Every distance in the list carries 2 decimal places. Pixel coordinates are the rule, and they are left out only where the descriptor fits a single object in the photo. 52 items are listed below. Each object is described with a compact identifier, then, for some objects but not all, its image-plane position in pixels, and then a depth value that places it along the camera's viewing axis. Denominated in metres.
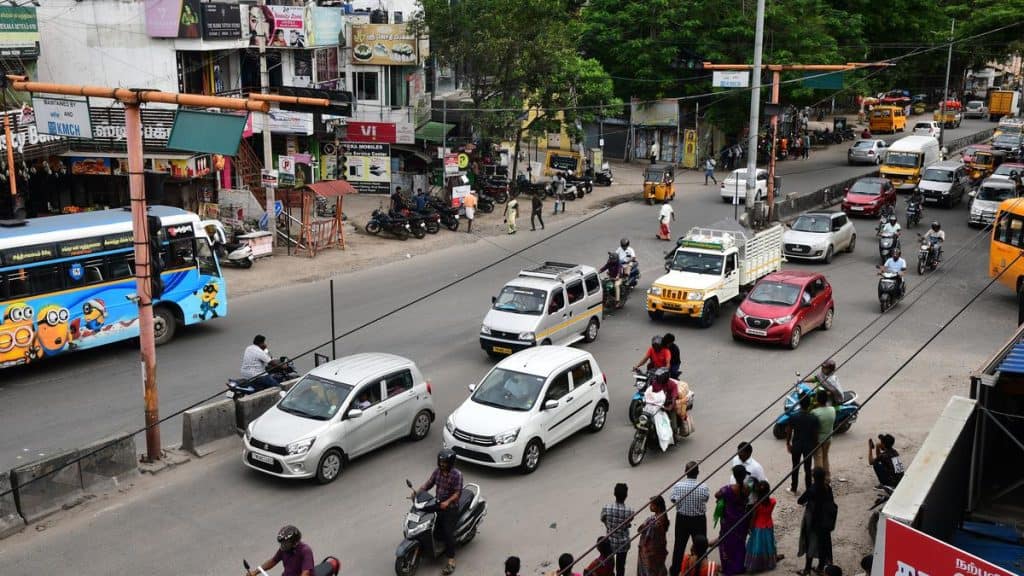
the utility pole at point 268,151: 29.34
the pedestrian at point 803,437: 13.26
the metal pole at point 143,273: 14.25
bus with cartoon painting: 18.00
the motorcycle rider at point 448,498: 11.76
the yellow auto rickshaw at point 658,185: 40.56
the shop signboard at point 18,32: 27.31
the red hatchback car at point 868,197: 36.81
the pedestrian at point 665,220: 32.78
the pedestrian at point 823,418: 13.39
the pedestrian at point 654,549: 10.94
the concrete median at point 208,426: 15.34
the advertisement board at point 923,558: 6.96
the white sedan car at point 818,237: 29.64
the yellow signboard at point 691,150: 51.75
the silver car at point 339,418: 13.98
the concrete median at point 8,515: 12.56
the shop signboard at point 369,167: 38.28
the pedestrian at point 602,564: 10.00
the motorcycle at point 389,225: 32.59
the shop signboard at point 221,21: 30.73
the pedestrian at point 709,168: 46.00
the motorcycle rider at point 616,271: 24.09
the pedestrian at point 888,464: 12.44
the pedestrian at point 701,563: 10.37
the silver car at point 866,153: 51.78
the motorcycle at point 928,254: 27.94
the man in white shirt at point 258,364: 16.81
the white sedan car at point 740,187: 39.78
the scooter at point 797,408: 15.43
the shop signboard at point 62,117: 15.23
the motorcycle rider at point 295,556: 10.01
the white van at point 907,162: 42.06
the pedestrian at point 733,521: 11.49
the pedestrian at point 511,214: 33.69
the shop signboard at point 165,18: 29.53
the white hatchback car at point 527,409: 14.43
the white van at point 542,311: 19.72
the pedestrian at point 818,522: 11.09
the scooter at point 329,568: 10.25
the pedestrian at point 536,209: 34.44
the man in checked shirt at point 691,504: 11.39
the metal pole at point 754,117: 32.22
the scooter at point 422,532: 11.51
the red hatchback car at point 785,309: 21.08
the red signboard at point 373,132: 38.00
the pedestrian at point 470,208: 34.47
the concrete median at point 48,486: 12.80
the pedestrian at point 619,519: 11.16
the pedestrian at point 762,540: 11.41
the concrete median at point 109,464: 13.71
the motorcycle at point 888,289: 24.14
